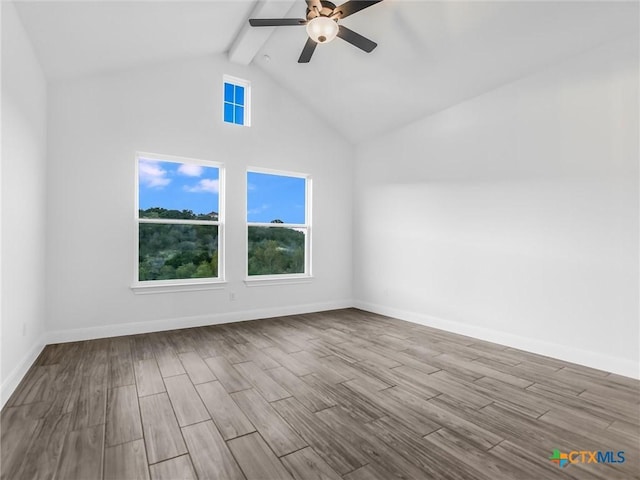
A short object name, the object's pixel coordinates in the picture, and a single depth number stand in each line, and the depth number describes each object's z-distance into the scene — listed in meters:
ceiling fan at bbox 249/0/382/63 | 2.80
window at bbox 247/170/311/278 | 5.03
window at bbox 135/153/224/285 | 4.25
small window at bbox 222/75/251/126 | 4.81
